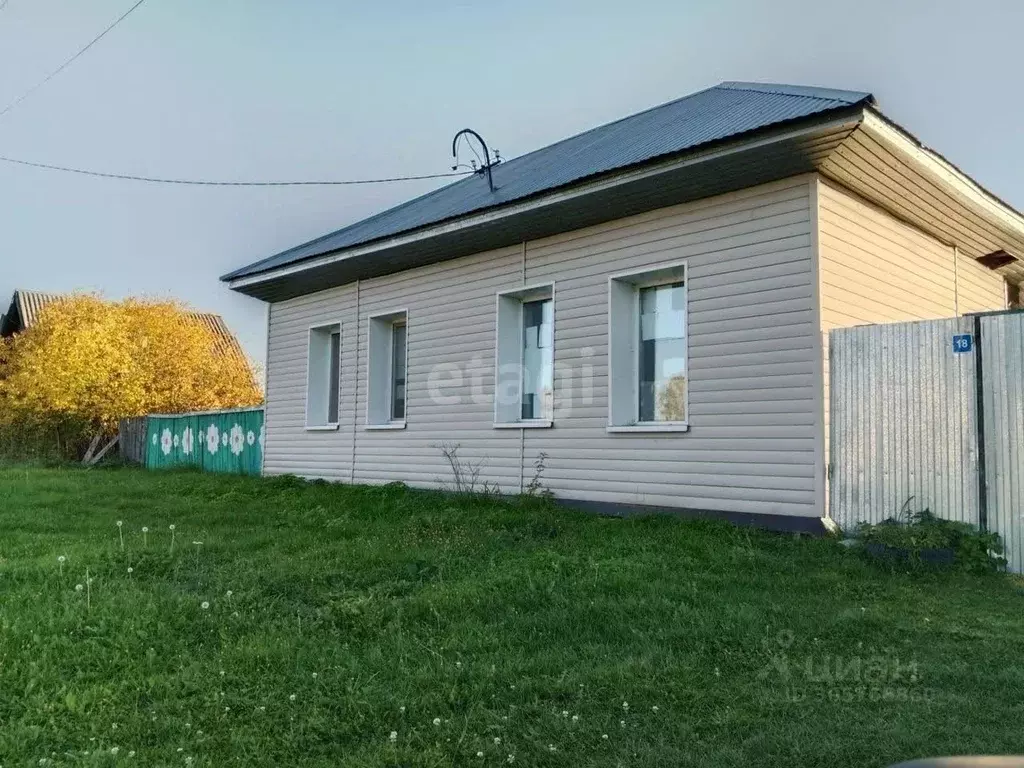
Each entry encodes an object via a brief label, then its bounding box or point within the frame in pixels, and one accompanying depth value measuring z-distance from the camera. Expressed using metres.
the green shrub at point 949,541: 6.25
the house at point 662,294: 7.40
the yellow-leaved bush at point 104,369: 22.64
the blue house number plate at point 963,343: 6.67
